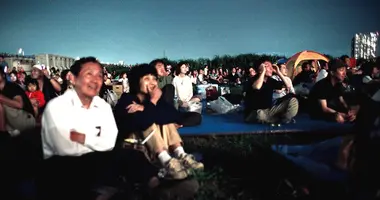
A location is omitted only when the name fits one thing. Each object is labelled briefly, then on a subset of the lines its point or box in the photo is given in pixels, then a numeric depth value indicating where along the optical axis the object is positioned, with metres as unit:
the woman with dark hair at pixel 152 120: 3.59
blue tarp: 5.60
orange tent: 16.52
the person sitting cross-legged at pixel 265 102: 6.00
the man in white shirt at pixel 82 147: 2.81
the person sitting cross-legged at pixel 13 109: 4.36
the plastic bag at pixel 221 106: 7.83
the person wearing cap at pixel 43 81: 7.68
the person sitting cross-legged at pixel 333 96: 5.89
